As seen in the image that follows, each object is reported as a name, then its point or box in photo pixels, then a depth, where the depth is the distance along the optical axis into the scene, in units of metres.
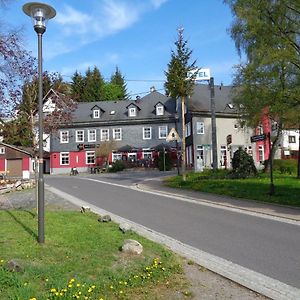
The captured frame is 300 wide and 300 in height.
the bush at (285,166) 35.38
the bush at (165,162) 54.38
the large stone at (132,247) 8.21
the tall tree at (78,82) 88.17
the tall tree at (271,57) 16.56
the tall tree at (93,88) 86.63
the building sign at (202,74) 28.17
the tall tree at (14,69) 12.03
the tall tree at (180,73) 27.50
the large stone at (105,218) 12.41
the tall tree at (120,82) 94.81
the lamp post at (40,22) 9.32
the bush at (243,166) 29.31
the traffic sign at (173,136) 27.62
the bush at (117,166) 54.66
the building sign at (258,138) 20.47
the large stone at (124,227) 10.62
